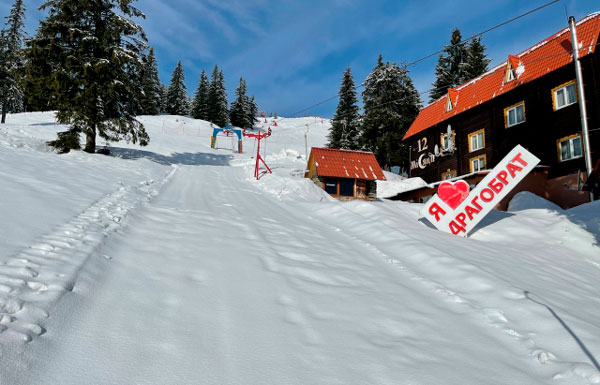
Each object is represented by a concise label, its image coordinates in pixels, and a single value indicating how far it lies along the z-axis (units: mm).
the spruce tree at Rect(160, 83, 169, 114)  85912
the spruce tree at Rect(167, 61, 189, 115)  83688
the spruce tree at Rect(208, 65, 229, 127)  76750
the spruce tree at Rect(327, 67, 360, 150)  43844
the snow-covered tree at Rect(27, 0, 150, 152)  19359
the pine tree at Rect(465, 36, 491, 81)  39344
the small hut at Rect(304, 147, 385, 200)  26391
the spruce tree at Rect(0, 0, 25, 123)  41219
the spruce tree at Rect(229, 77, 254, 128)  84000
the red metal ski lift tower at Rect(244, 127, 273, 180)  23861
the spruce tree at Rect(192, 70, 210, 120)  79438
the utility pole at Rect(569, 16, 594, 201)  16594
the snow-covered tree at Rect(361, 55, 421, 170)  38969
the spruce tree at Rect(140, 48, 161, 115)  75000
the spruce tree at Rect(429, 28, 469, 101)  41219
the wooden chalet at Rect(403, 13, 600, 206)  18797
